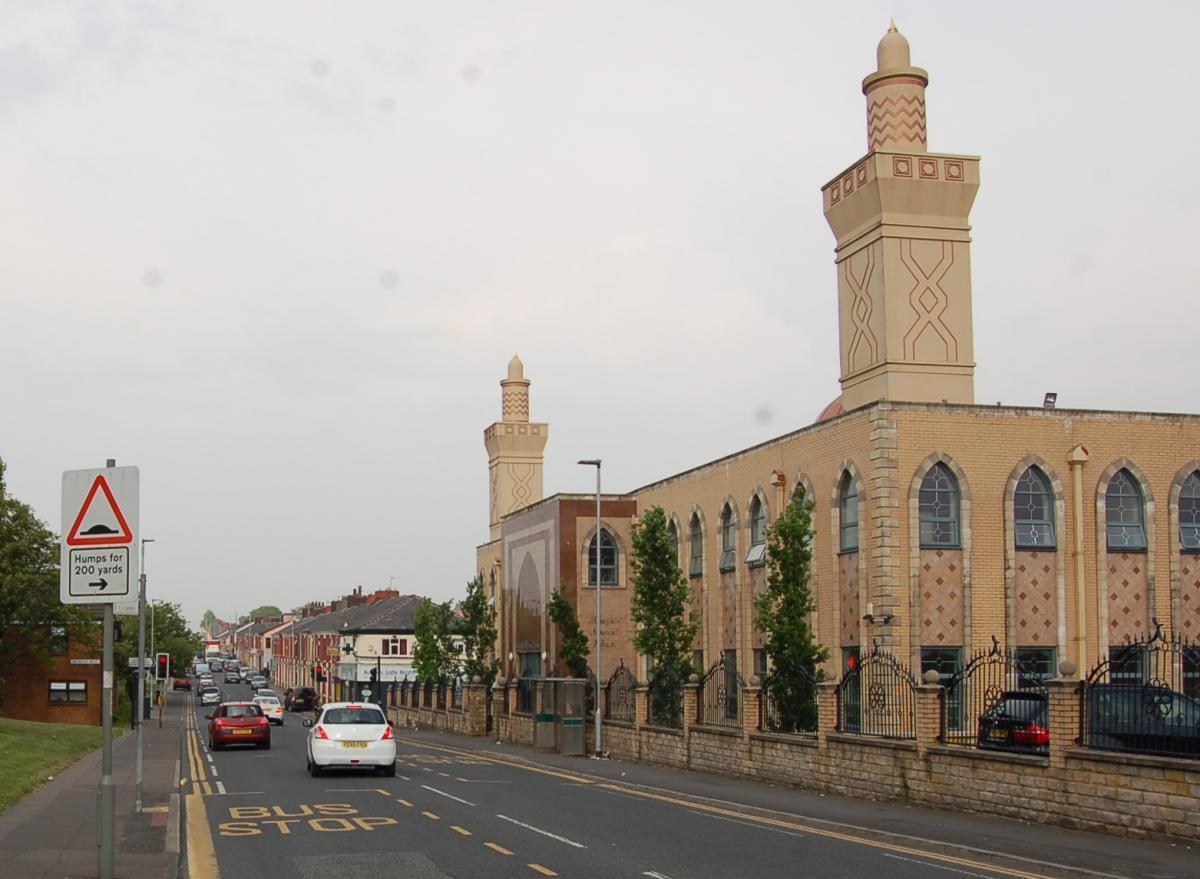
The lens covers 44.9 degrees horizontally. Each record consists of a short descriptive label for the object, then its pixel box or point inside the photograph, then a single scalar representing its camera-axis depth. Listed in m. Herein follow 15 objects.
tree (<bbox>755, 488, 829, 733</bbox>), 32.62
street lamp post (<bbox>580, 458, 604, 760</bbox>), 38.31
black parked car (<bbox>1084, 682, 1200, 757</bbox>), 18.11
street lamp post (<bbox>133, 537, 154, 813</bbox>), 25.56
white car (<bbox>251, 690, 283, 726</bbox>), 67.50
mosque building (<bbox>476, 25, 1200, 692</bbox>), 34.47
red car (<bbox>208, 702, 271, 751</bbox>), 42.50
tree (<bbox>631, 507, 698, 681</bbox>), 40.88
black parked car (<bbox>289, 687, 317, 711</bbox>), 88.75
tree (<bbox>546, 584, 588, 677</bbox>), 48.19
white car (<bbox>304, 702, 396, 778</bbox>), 29.05
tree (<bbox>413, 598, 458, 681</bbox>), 72.56
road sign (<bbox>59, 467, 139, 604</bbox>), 11.97
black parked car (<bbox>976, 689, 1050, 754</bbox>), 22.30
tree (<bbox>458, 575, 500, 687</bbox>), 63.19
